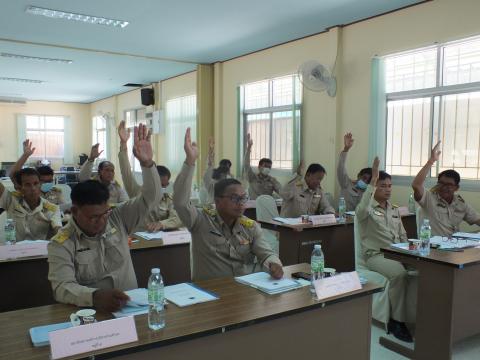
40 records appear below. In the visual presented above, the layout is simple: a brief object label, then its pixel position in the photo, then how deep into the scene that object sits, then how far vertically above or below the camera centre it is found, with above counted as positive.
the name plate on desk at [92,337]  1.35 -0.64
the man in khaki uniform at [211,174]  6.37 -0.42
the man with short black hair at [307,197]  4.89 -0.58
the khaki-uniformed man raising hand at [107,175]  4.89 -0.35
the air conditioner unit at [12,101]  13.71 +1.46
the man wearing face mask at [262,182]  6.55 -0.54
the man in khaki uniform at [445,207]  3.88 -0.55
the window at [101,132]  14.14 +0.46
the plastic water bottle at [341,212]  4.55 -0.70
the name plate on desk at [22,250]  2.75 -0.69
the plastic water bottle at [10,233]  3.26 -0.68
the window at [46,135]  14.67 +0.38
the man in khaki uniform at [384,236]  3.23 -0.72
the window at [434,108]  4.64 +0.48
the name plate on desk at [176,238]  3.18 -0.69
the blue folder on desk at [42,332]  1.45 -0.67
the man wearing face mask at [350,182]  5.24 -0.44
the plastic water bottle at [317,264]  2.13 -0.60
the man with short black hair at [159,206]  3.57 -0.55
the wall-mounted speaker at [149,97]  10.70 +1.24
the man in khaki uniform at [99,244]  1.83 -0.47
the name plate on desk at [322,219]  4.21 -0.73
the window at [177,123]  9.22 +0.53
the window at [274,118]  6.66 +0.50
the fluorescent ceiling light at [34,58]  7.93 +1.68
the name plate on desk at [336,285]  1.93 -0.65
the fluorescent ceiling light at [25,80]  10.52 +1.64
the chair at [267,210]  5.03 -0.75
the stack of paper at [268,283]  2.04 -0.68
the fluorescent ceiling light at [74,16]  5.28 +1.69
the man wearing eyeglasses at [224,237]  2.43 -0.53
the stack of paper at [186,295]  1.87 -0.68
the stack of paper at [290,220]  4.19 -0.74
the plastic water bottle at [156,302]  1.60 -0.62
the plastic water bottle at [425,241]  2.85 -0.64
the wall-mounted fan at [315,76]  5.67 +0.96
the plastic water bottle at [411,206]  4.98 -0.69
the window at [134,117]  11.79 +0.84
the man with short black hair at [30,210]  3.45 -0.53
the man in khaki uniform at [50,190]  4.83 -0.51
